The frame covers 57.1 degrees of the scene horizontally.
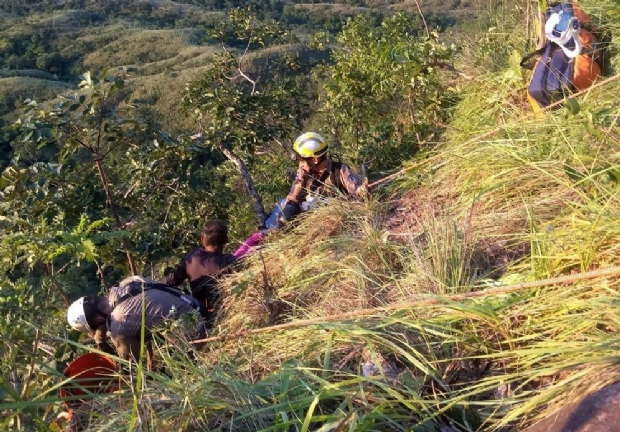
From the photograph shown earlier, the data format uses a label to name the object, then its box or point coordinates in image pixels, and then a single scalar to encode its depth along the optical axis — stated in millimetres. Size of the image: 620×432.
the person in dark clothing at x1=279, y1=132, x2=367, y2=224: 4090
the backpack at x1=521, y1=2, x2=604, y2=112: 3619
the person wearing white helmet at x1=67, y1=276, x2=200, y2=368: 2904
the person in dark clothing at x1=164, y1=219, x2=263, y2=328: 3627
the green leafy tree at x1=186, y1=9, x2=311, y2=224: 5133
